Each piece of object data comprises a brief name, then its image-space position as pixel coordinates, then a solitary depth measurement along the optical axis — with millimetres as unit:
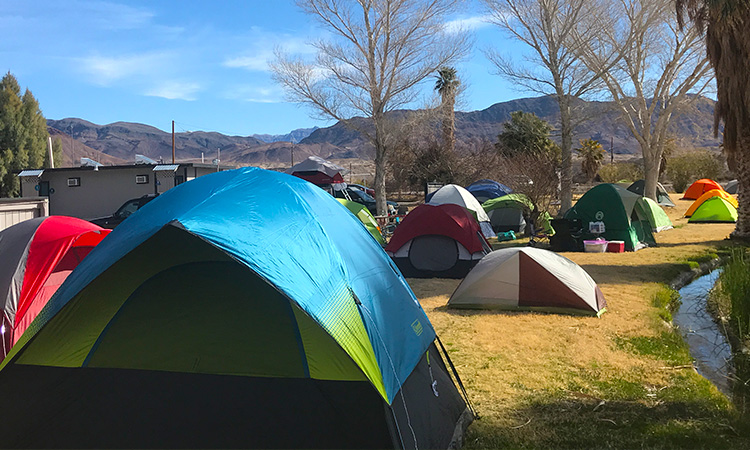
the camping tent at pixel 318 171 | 33312
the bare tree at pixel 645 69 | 21062
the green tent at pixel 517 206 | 18266
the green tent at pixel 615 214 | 14953
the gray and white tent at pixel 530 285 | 8062
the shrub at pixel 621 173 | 38781
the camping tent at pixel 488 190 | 22562
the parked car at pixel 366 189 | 31219
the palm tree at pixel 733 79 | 13484
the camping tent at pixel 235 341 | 3742
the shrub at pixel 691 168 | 36656
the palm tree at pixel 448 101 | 24562
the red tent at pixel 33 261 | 5668
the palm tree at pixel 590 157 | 43969
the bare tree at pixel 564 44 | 19906
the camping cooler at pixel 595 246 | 14586
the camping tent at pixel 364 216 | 14862
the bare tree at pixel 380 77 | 21984
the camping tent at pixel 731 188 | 30766
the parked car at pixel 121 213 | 18500
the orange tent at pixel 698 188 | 28984
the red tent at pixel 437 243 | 11344
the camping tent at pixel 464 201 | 16953
